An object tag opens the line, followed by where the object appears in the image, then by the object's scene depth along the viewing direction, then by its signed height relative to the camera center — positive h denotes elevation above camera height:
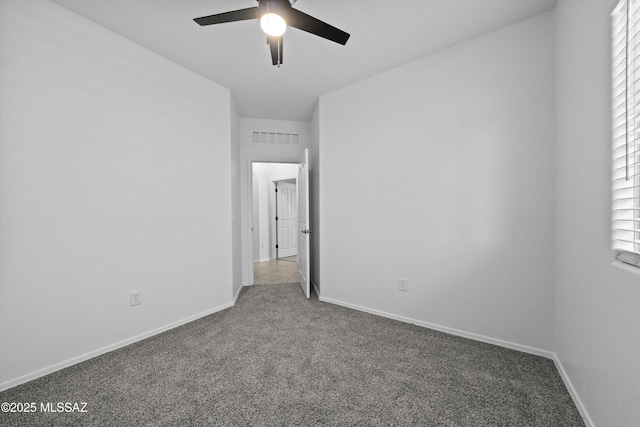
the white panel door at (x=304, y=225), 3.36 -0.22
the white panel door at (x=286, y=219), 6.52 -0.25
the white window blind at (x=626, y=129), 1.09 +0.35
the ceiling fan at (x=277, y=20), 1.44 +1.13
